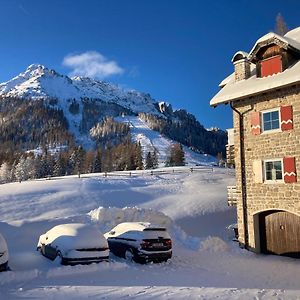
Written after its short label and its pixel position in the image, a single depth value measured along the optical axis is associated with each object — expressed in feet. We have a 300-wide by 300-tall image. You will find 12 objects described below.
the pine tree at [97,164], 358.02
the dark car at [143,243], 48.73
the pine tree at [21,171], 361.30
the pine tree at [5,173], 375.37
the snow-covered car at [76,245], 43.96
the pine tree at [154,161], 375.70
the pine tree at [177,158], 367.52
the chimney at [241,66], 69.77
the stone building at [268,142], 60.49
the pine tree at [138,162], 335.53
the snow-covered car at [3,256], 40.34
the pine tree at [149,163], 364.21
